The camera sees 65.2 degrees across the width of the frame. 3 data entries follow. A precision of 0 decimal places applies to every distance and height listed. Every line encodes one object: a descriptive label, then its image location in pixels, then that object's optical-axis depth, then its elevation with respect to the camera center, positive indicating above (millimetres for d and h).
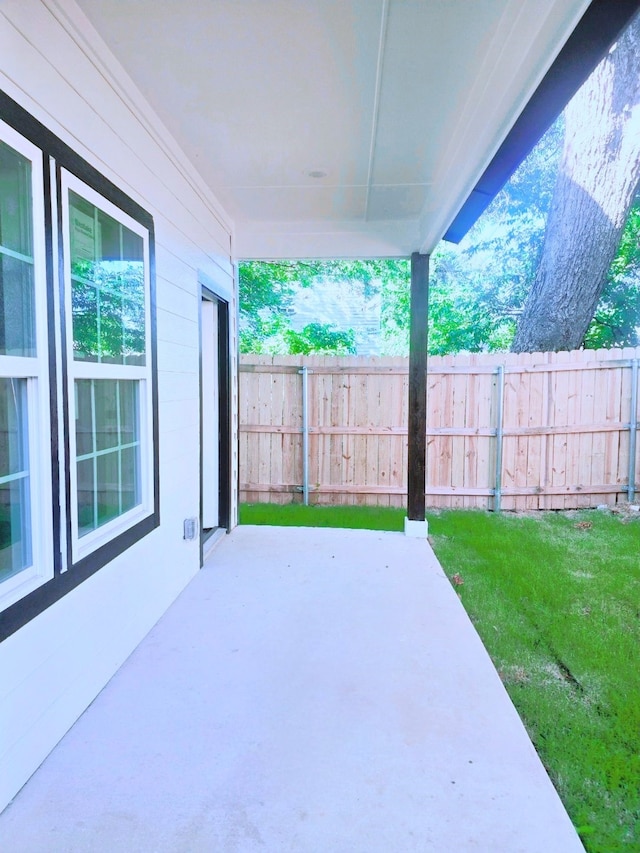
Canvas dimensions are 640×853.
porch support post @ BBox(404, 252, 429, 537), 4395 -32
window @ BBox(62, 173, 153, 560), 1979 +149
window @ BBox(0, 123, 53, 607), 1575 +67
